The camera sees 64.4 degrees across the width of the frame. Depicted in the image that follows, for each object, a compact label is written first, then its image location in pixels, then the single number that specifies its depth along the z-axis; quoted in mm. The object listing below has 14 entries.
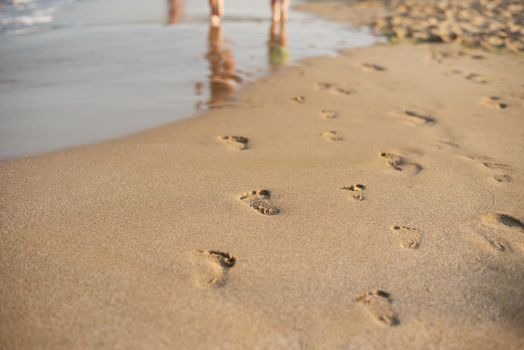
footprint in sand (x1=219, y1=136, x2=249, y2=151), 2529
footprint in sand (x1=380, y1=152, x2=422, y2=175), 2295
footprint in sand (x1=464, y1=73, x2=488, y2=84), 3863
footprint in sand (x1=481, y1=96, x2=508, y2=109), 3250
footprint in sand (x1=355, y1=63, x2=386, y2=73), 4211
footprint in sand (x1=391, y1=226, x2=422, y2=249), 1702
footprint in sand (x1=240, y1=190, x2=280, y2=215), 1905
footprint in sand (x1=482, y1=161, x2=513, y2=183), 2207
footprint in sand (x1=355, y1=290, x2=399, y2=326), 1350
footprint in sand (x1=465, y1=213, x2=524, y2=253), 1704
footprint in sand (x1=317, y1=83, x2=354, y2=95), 3510
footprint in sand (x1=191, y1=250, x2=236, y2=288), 1480
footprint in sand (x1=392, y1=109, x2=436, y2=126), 2932
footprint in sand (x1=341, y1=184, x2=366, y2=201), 2033
